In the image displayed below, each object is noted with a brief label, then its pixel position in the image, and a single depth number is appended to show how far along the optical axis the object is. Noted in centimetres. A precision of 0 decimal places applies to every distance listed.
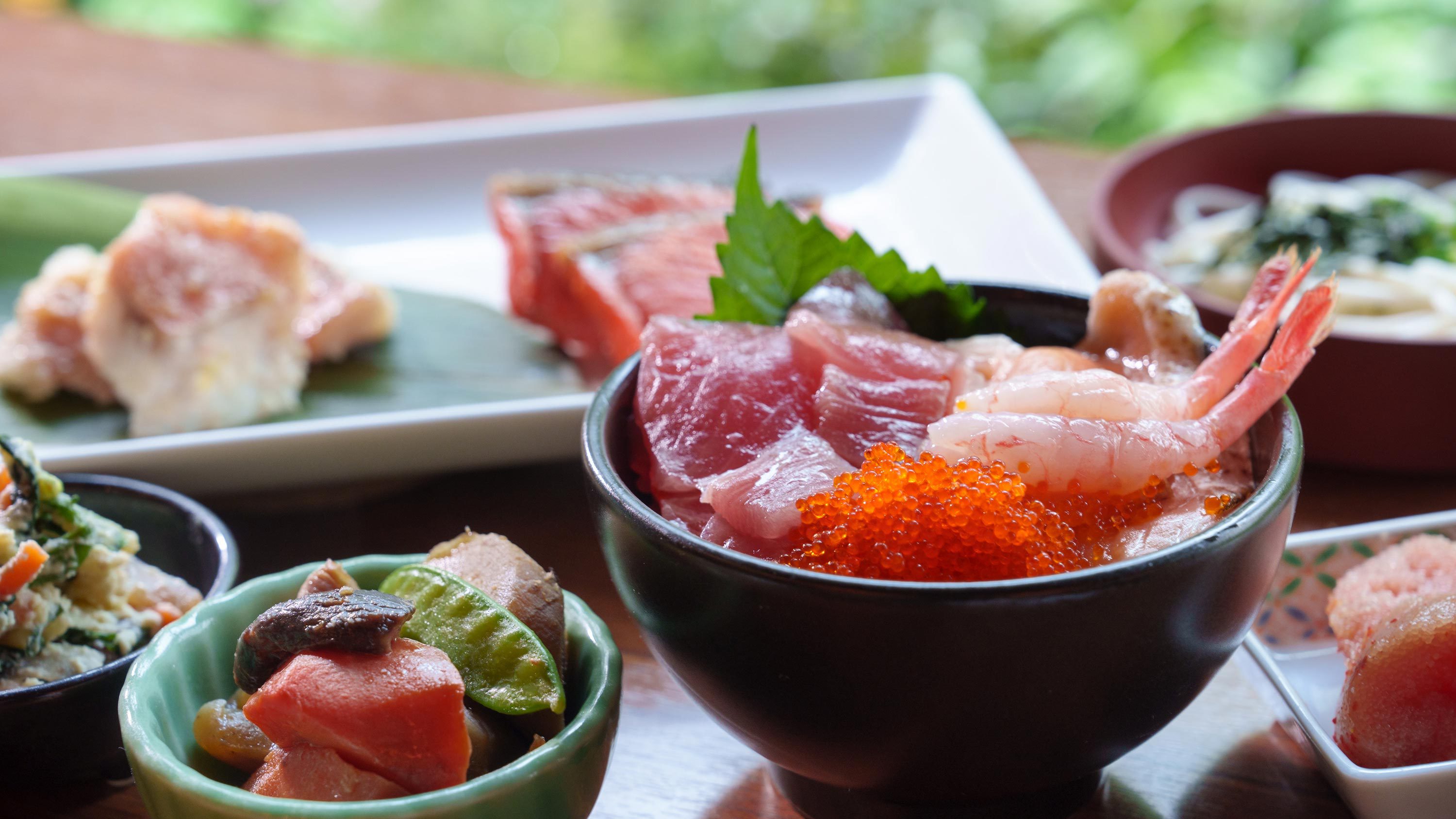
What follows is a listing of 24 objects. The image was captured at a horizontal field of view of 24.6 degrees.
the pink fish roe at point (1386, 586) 61
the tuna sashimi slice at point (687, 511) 57
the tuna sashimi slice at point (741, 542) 56
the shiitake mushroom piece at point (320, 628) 55
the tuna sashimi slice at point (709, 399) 58
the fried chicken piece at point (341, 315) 83
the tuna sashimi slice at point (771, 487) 55
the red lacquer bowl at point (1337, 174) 71
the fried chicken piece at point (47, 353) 79
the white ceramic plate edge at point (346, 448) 69
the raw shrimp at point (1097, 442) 56
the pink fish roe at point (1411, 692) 58
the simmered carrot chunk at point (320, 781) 54
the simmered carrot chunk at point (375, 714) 54
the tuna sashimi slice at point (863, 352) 59
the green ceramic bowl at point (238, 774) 54
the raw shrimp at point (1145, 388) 57
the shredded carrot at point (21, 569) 58
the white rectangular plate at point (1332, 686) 57
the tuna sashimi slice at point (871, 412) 58
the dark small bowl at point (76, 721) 58
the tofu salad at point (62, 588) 59
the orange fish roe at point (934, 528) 54
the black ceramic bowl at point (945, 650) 53
